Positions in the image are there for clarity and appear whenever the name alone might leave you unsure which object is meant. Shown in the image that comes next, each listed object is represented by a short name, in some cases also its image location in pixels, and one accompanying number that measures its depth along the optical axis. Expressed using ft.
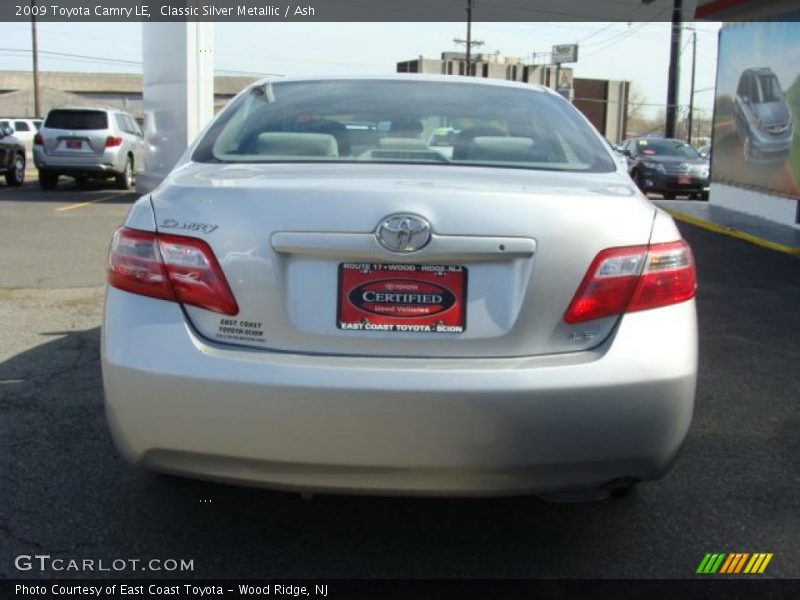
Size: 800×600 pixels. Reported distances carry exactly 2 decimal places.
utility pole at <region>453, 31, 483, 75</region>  249.84
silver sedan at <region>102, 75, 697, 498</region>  7.85
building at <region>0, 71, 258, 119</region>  210.79
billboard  40.27
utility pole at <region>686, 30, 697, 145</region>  198.08
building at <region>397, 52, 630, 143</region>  227.81
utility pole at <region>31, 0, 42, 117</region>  129.07
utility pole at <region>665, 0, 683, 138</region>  81.71
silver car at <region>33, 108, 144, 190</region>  58.95
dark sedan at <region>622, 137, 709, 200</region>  63.98
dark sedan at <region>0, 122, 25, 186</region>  61.61
